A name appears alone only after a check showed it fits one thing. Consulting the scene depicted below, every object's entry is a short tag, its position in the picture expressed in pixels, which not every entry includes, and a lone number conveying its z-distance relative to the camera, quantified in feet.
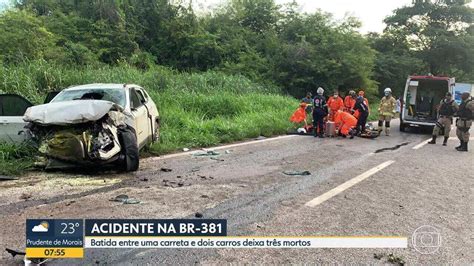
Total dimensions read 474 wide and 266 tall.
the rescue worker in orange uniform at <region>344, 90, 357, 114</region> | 46.26
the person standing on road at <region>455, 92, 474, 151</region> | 35.19
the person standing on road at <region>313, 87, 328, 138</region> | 41.29
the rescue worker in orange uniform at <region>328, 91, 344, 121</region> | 44.68
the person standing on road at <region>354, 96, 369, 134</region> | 43.11
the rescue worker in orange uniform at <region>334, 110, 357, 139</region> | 41.57
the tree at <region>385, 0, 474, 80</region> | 110.32
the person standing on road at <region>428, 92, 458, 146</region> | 39.14
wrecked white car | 19.60
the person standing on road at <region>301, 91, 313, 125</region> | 47.43
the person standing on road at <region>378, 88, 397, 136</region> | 45.03
